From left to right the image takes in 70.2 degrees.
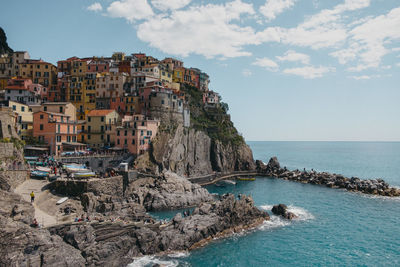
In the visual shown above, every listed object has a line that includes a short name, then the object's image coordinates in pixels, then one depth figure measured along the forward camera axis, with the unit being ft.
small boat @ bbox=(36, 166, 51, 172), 146.20
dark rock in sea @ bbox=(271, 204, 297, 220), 159.12
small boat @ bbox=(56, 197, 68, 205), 126.41
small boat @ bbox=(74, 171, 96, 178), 152.25
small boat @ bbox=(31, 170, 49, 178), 144.15
